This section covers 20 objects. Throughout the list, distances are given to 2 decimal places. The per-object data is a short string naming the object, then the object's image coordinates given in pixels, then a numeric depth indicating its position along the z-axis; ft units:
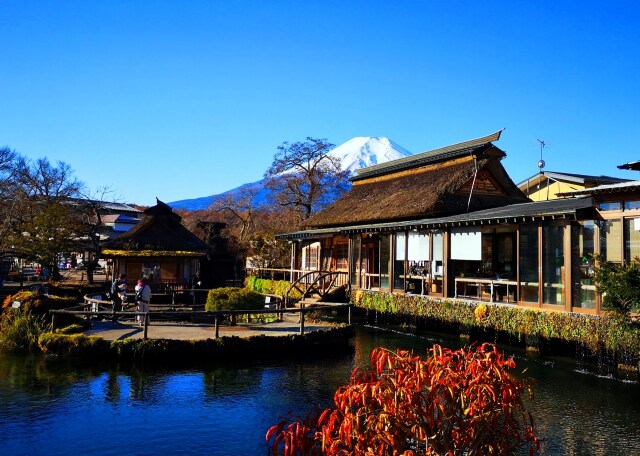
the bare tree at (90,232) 116.98
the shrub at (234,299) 61.98
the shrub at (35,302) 54.75
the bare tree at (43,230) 108.78
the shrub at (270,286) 89.20
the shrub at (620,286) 41.70
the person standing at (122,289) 76.59
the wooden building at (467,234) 49.90
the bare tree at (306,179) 147.23
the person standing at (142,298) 59.33
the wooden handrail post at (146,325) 47.75
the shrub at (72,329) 50.70
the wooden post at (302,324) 54.39
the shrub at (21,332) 51.24
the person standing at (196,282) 94.89
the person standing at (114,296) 57.93
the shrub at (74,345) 47.50
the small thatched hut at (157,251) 101.60
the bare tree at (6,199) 110.11
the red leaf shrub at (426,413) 13.41
